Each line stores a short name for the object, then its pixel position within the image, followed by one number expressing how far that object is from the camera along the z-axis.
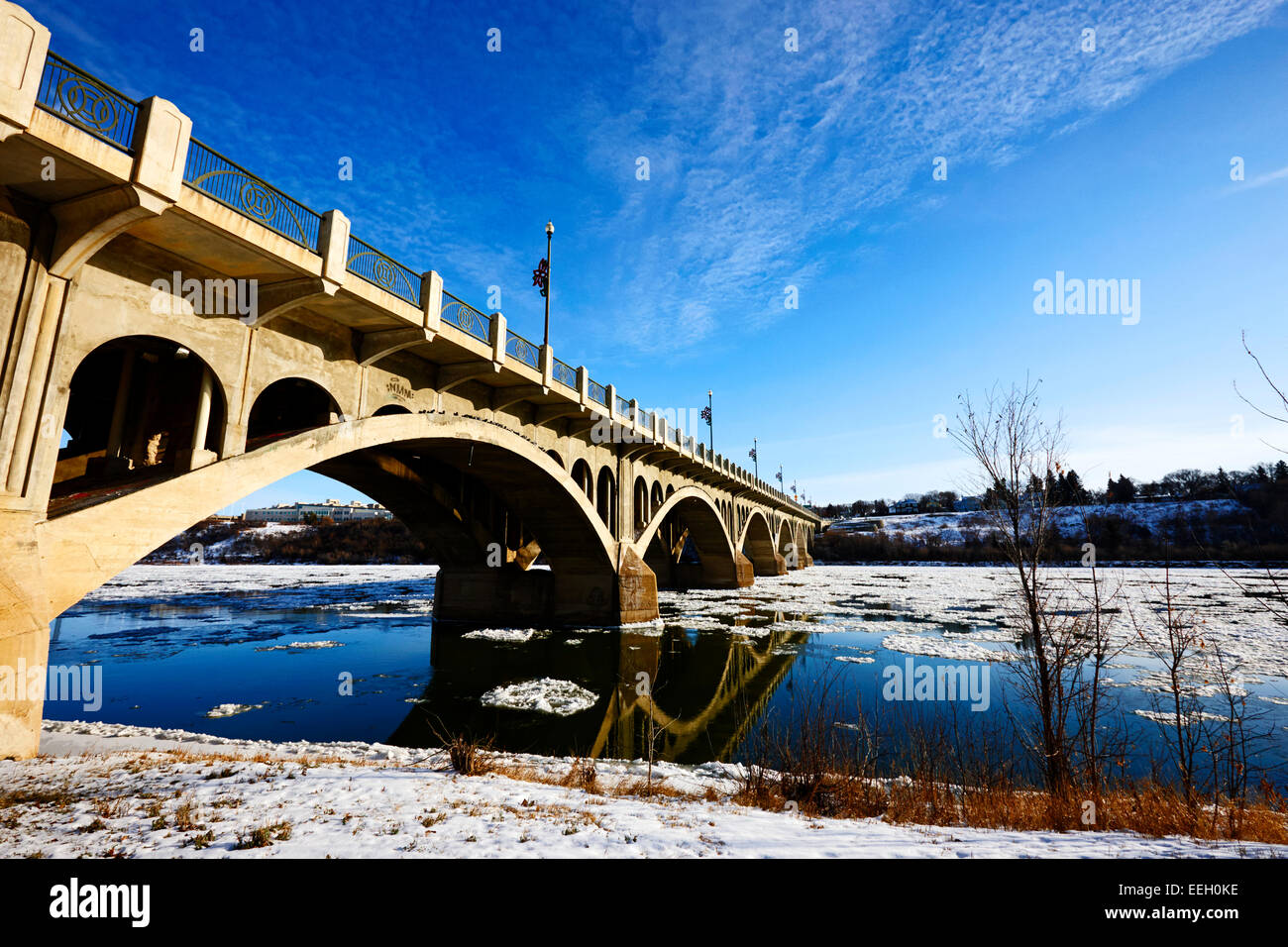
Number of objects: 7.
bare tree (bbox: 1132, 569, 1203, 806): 6.19
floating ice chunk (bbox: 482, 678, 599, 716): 13.41
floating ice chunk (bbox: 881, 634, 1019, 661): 17.56
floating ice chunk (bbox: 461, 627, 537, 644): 22.44
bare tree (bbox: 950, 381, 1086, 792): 7.16
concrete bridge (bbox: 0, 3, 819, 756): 6.87
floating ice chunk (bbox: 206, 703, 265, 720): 12.05
